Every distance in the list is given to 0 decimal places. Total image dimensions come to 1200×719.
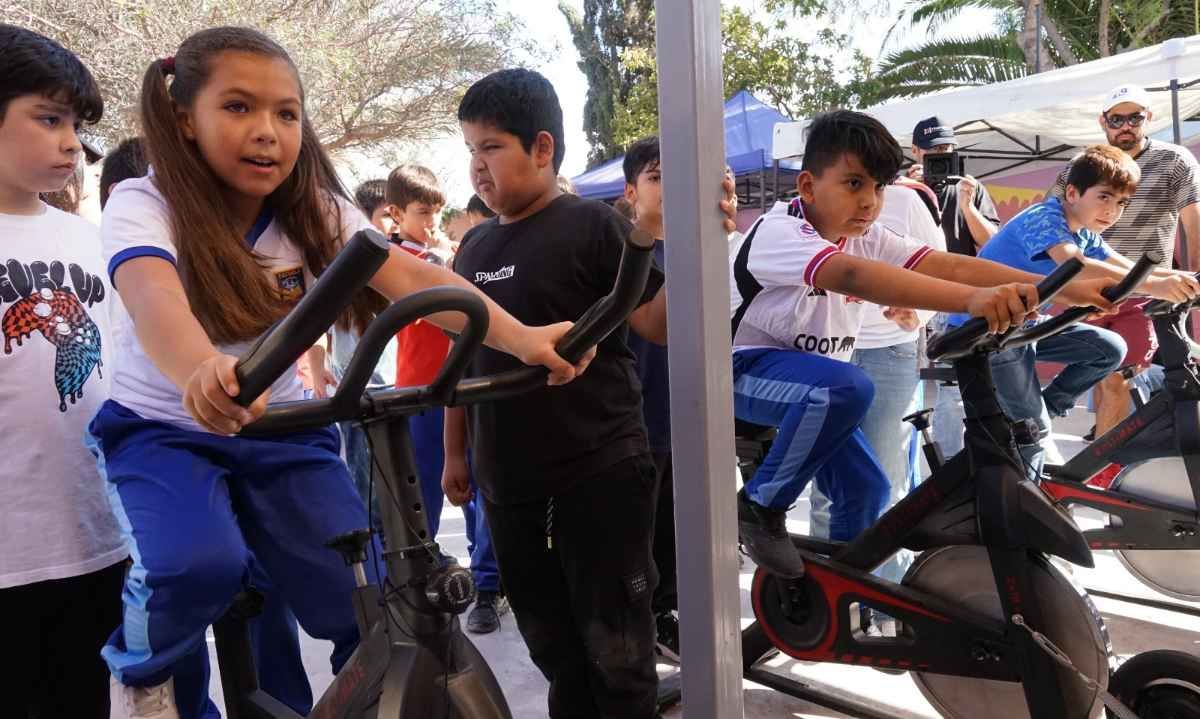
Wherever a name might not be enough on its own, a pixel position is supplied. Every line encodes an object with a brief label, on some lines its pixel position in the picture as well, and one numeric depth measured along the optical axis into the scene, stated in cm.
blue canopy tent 1147
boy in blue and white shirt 342
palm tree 1614
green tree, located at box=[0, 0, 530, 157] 1195
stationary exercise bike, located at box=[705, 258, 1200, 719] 213
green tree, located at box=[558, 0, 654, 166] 1176
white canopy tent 646
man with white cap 433
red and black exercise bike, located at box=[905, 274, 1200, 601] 322
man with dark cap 477
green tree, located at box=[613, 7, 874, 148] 1453
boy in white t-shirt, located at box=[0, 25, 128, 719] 194
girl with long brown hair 149
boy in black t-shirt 211
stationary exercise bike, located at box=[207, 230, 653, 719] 108
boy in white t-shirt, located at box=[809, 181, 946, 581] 334
